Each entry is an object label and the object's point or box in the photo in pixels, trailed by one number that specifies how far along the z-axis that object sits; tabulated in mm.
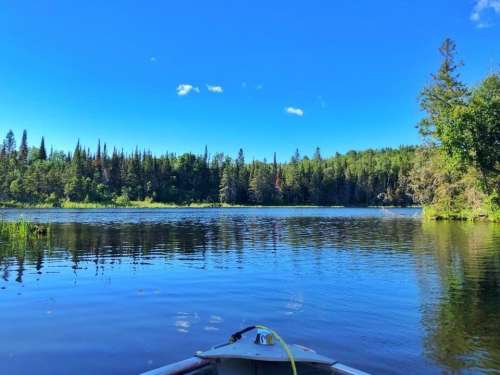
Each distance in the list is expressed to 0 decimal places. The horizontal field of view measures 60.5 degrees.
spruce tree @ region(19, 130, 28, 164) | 176575
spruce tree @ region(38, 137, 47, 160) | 196625
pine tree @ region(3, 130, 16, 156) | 193250
